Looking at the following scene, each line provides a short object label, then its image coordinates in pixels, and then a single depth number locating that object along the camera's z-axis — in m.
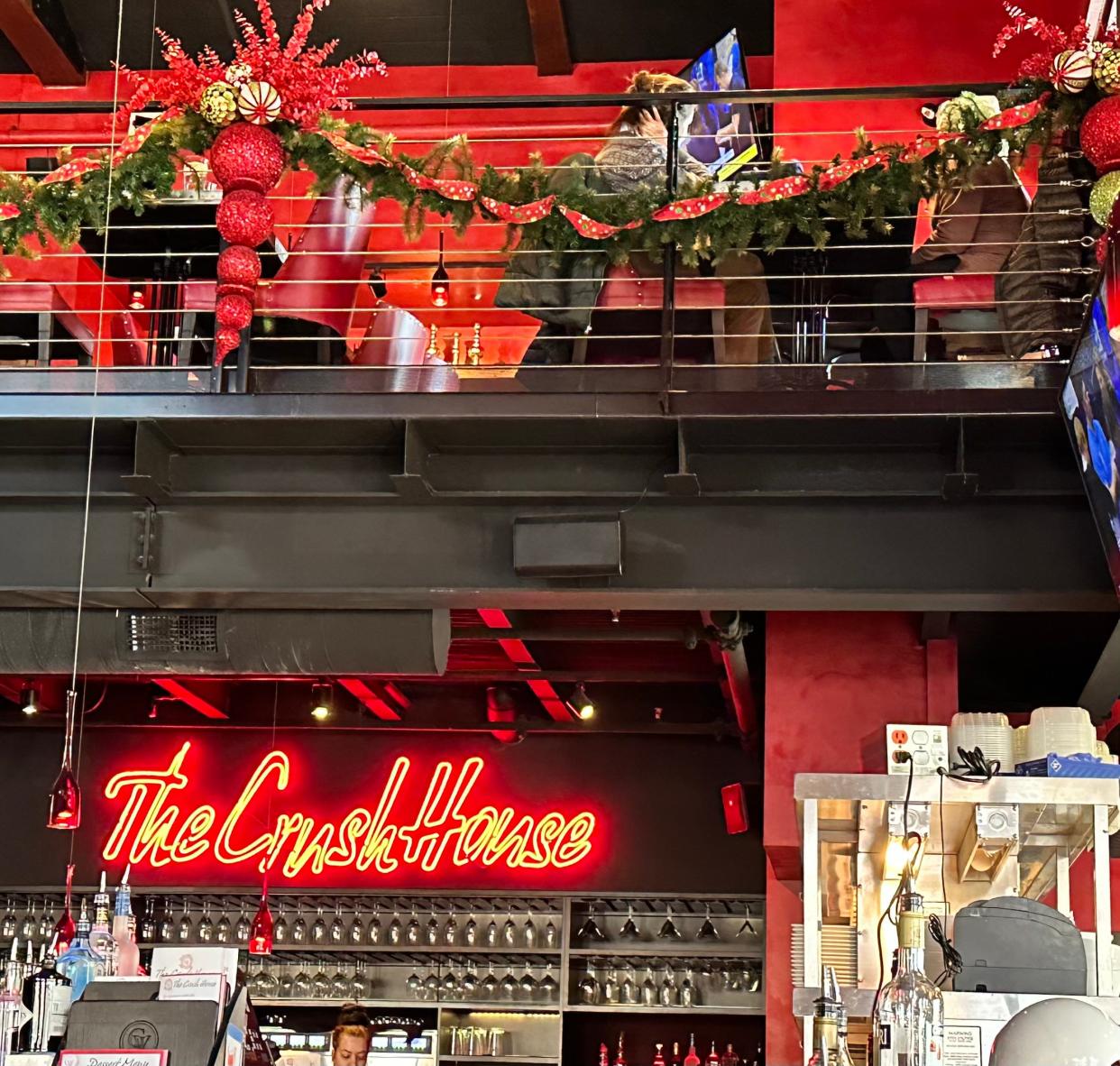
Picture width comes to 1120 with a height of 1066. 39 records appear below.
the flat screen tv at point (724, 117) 7.83
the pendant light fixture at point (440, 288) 7.32
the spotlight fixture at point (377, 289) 7.77
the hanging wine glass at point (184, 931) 10.93
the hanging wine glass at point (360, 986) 10.73
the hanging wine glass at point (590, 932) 10.95
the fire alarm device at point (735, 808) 10.73
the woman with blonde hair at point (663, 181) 6.33
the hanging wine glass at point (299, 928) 10.88
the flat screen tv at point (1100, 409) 4.68
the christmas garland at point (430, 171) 5.61
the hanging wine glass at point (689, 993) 10.58
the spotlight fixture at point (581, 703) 10.65
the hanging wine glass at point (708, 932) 10.84
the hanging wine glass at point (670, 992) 10.60
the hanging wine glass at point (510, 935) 10.77
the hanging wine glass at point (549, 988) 10.71
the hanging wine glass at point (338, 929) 10.84
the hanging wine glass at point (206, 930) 10.85
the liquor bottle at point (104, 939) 4.72
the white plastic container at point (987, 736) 6.23
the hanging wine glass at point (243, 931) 10.93
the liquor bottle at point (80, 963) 4.40
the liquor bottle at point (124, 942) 5.18
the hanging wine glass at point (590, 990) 10.70
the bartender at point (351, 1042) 7.72
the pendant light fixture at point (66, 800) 5.10
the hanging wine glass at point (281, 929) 10.88
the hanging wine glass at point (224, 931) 10.88
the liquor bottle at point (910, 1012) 2.80
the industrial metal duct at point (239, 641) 6.54
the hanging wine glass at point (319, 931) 10.89
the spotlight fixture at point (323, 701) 10.96
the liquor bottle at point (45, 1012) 4.21
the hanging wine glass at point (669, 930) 10.92
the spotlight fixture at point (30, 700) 10.84
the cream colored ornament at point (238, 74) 5.75
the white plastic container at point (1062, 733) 6.04
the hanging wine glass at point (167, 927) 10.95
